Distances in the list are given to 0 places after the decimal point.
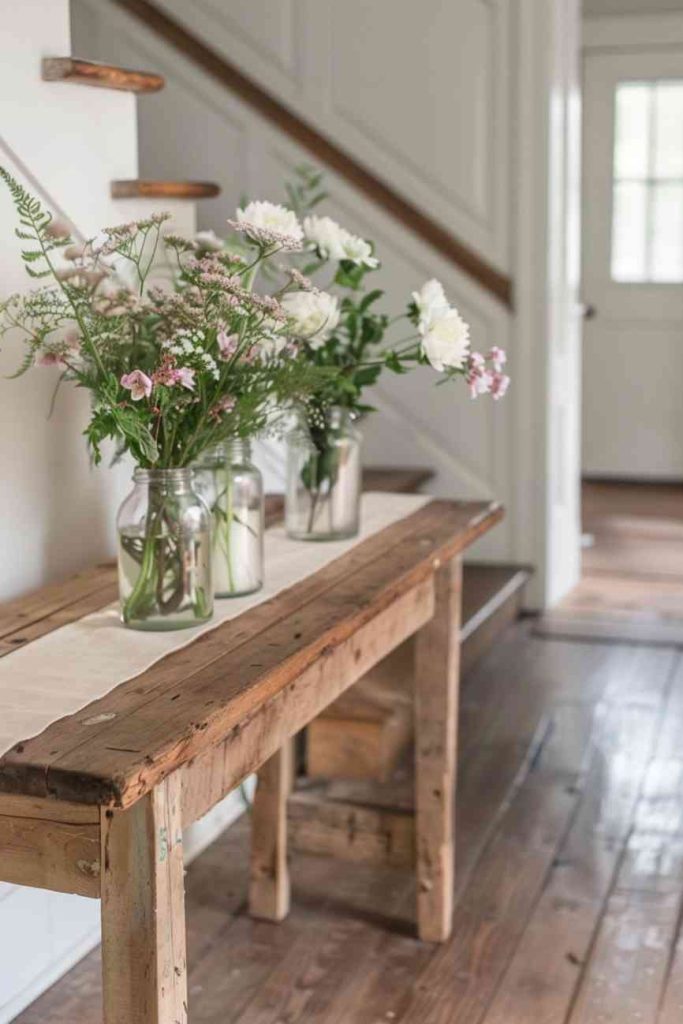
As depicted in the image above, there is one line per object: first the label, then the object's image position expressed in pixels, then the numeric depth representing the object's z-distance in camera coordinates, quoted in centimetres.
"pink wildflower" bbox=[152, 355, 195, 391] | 176
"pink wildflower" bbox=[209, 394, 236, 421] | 191
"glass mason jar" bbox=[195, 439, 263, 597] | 207
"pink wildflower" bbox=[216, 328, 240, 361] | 189
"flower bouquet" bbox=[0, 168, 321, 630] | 182
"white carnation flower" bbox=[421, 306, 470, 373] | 218
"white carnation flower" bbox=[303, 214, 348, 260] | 233
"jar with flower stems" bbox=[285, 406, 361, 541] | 242
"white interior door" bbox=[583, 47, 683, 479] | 714
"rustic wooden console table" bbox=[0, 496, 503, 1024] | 145
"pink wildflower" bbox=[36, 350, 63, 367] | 199
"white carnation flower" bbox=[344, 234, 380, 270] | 235
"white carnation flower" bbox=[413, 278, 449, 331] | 220
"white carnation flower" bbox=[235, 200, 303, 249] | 204
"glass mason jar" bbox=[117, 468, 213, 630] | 189
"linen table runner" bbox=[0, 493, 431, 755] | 160
